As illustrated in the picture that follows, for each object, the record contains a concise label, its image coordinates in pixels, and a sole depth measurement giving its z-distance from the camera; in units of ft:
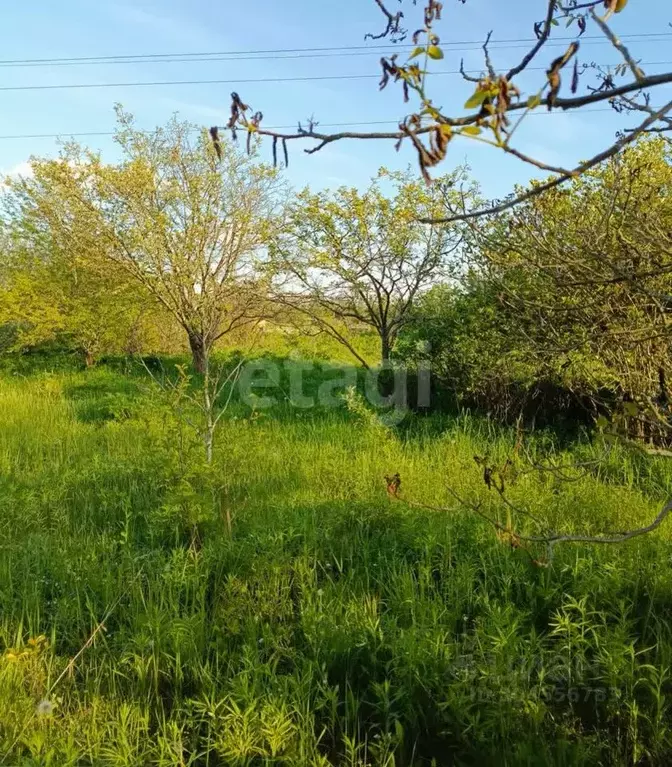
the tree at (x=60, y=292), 37.83
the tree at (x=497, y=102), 2.81
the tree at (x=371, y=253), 25.48
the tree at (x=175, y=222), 35.27
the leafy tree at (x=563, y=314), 8.32
